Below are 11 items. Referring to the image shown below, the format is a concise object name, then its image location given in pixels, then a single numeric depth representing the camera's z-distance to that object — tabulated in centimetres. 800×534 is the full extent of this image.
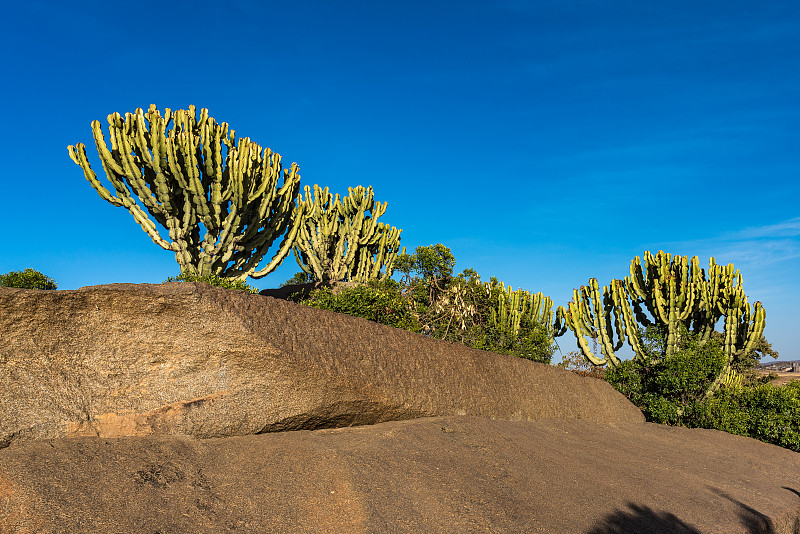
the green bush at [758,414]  1028
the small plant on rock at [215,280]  987
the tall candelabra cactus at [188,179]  1218
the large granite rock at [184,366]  400
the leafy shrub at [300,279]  2228
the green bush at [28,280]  1319
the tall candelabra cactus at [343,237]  2042
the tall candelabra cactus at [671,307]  1304
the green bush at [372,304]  975
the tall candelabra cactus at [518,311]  1399
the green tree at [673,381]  1130
